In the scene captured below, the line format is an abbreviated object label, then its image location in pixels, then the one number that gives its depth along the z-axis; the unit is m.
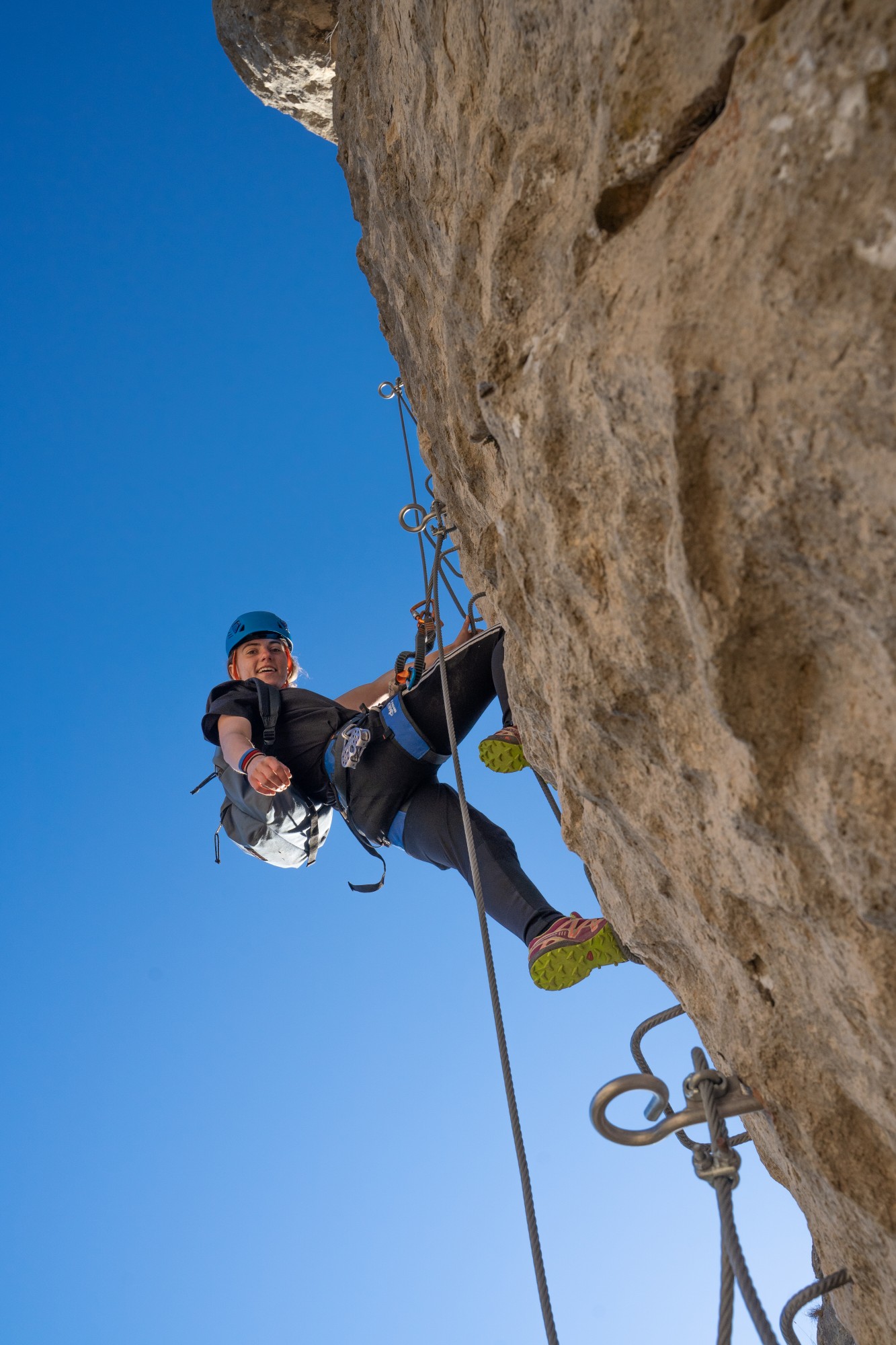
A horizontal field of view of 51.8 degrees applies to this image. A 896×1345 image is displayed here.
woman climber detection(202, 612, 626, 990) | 3.40
